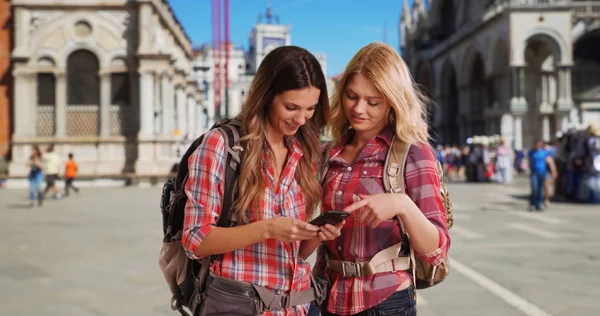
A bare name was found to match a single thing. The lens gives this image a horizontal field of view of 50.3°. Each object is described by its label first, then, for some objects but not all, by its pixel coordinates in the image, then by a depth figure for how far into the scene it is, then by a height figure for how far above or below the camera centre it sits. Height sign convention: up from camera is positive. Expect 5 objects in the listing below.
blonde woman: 2.47 -0.11
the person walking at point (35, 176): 17.23 -0.59
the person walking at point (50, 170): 20.12 -0.50
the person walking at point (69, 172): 21.25 -0.59
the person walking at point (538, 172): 14.92 -0.46
